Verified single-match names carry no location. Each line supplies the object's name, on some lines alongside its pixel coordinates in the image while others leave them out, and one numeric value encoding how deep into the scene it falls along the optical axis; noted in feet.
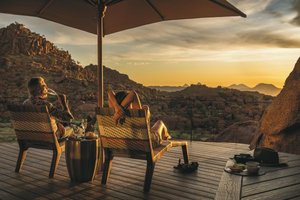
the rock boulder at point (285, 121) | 16.24
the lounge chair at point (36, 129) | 12.78
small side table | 12.22
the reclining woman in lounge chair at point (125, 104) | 11.53
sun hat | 7.95
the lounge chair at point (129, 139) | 11.30
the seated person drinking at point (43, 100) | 13.75
